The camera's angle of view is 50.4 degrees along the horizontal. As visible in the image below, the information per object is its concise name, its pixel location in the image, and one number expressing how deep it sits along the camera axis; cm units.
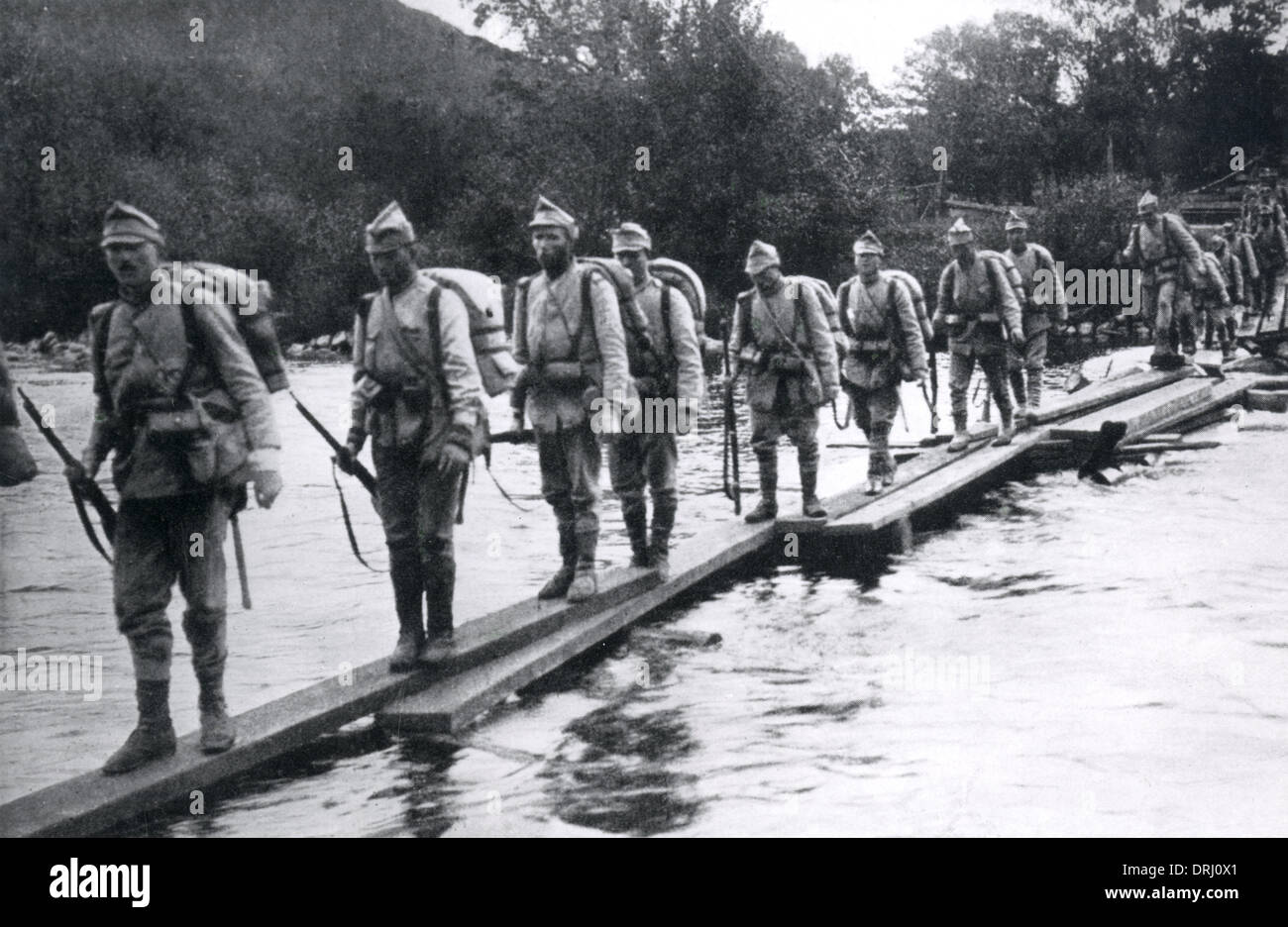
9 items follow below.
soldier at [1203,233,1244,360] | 2098
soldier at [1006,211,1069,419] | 1415
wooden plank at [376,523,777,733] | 596
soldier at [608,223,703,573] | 841
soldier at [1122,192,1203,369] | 1545
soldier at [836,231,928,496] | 1112
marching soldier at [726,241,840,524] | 978
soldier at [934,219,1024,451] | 1255
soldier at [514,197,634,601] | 727
